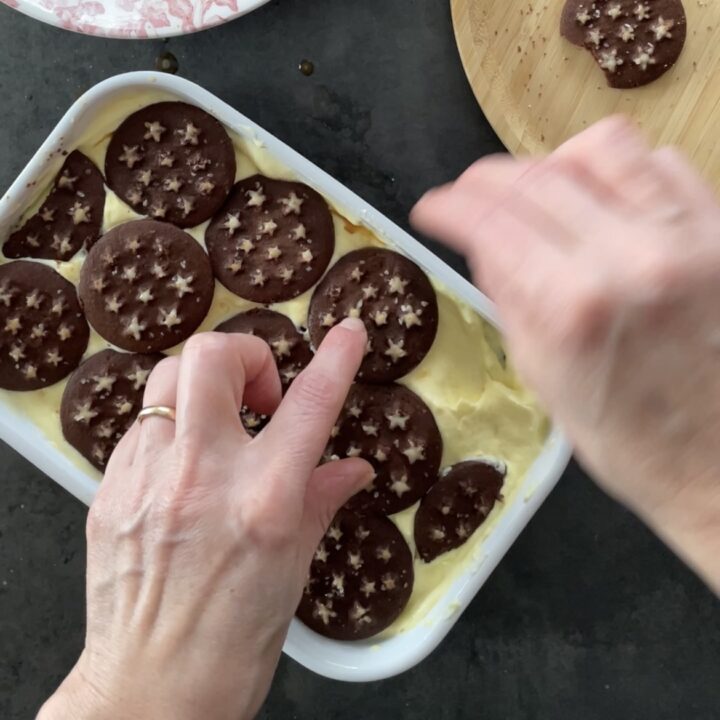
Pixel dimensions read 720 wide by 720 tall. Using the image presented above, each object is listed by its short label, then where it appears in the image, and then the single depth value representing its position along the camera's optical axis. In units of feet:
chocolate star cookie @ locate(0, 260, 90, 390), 1.21
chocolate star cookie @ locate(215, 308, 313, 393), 1.20
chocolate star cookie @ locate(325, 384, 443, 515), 1.20
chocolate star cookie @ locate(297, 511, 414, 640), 1.21
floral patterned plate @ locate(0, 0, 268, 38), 1.19
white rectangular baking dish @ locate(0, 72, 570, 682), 1.17
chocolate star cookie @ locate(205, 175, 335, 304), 1.20
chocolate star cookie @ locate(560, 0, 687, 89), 1.24
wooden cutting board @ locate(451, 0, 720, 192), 1.25
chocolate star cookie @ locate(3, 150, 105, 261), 1.21
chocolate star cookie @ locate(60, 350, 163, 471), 1.21
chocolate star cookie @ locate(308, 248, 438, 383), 1.18
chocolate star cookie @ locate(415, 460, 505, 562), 1.20
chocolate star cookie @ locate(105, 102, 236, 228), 1.20
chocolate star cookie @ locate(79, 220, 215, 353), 1.20
